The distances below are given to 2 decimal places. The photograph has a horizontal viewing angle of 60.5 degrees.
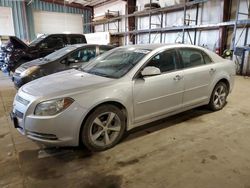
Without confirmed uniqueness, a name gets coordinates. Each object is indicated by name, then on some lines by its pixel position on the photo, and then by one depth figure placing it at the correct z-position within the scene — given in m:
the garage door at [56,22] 17.02
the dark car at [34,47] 7.28
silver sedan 2.39
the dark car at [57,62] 5.12
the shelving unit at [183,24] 8.63
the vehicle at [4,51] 7.98
